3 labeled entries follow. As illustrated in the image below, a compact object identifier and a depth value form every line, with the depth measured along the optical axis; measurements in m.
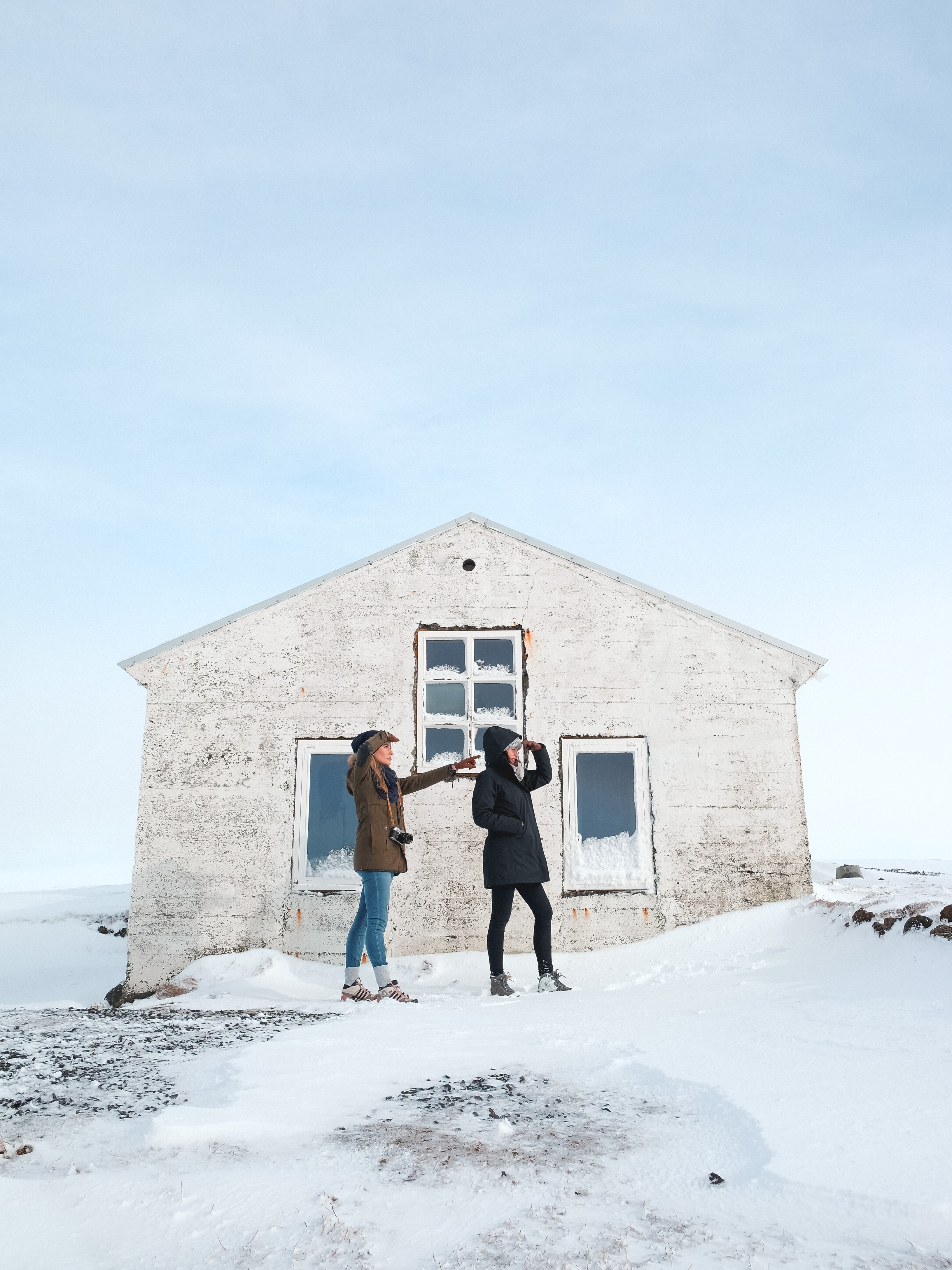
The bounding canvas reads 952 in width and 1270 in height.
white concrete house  8.00
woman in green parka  6.18
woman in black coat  6.38
